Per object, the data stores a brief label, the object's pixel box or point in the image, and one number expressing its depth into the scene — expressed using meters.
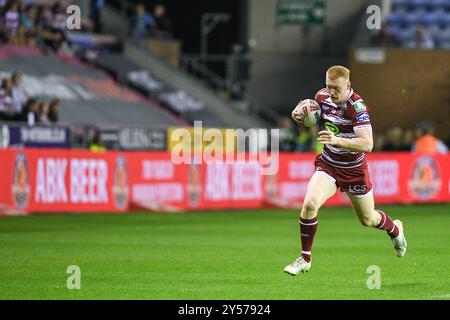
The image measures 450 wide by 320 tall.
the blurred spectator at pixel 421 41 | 40.78
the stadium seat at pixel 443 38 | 41.00
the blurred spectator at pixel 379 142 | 34.67
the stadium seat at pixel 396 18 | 42.03
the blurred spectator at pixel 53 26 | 34.75
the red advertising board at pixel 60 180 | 23.92
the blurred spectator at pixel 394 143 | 34.03
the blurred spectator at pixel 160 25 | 40.34
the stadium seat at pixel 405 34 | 41.69
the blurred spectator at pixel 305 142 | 33.91
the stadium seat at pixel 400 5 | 42.38
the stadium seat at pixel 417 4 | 42.31
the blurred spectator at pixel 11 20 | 32.62
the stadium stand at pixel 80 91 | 32.97
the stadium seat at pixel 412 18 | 41.97
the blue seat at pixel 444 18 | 41.66
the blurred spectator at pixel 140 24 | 39.66
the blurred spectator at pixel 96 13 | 38.31
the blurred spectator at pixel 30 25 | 33.91
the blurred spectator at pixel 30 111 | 27.16
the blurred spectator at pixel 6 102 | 27.28
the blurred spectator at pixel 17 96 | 27.70
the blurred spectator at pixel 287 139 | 34.03
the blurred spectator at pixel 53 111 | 28.01
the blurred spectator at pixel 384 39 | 40.91
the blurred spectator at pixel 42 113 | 27.59
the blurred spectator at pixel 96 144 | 27.80
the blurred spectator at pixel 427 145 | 32.97
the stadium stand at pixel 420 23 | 40.94
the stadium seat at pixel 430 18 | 41.69
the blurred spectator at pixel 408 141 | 33.91
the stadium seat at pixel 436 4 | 41.94
